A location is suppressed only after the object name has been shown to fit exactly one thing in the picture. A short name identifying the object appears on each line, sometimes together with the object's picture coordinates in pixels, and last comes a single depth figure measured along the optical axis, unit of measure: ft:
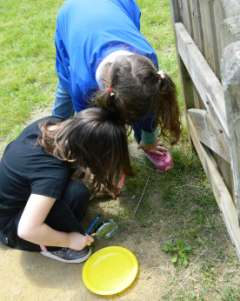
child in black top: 6.40
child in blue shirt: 6.38
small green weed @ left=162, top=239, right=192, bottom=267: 7.10
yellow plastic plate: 6.97
